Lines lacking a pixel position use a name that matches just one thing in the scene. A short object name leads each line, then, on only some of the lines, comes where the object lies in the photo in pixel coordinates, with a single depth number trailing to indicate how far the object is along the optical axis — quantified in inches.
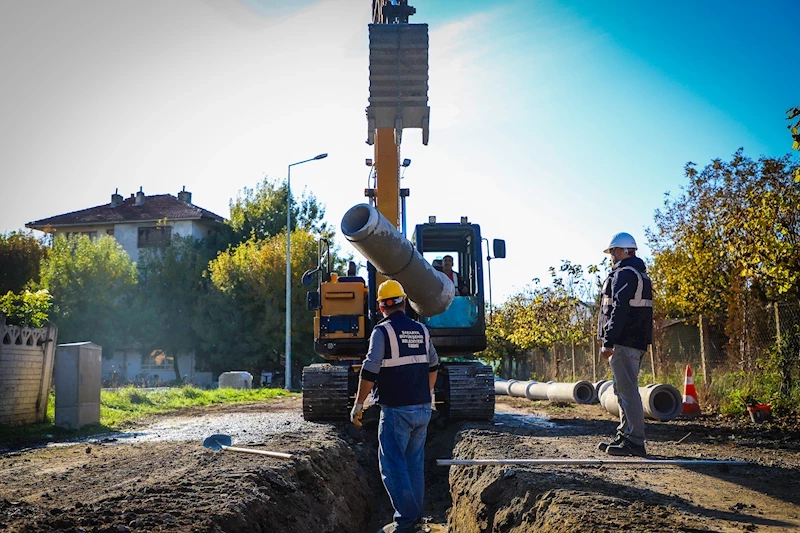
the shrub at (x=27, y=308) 522.9
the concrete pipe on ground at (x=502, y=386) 964.6
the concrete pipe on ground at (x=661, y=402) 431.8
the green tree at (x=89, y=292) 1574.8
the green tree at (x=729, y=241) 442.9
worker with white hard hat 279.0
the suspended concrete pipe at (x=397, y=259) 205.0
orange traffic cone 486.9
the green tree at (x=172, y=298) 1636.3
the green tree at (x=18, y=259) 1275.8
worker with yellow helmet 229.5
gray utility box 501.4
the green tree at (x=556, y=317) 1021.2
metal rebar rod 262.1
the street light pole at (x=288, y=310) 1174.6
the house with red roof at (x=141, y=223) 1900.8
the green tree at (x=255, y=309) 1465.3
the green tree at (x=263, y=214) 1877.5
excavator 390.0
